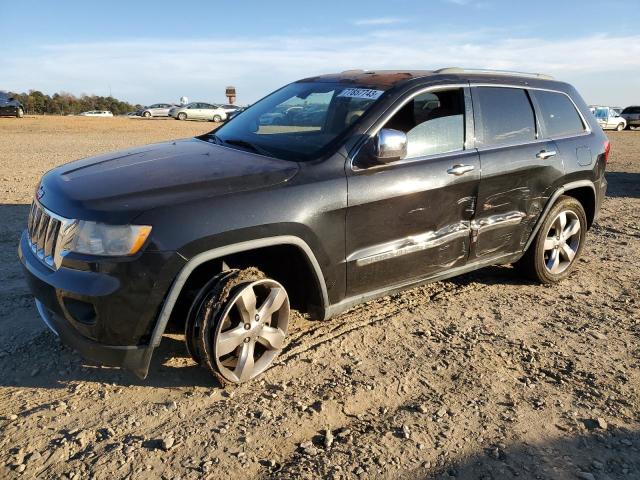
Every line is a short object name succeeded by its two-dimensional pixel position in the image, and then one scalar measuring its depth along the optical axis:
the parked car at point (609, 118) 35.38
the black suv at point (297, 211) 2.71
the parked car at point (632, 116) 37.32
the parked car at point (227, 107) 40.12
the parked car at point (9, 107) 29.15
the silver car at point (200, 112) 40.28
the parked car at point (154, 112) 49.09
